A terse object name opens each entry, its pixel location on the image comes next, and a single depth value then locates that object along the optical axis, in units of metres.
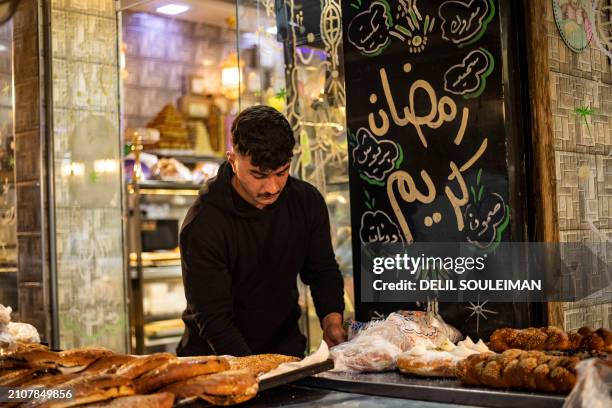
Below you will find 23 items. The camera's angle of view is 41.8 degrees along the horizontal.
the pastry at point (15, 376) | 1.93
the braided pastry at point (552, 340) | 2.16
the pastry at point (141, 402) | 1.67
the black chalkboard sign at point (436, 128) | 2.91
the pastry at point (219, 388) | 1.80
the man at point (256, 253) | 2.82
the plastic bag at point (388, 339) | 2.27
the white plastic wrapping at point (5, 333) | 2.29
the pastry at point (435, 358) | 2.09
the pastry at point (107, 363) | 2.00
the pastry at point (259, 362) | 2.09
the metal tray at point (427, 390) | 1.75
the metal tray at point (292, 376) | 1.95
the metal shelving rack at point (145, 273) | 6.88
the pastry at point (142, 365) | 1.83
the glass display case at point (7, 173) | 5.17
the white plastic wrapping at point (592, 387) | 1.47
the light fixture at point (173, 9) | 7.85
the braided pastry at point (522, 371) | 1.77
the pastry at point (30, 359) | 2.05
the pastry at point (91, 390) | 1.70
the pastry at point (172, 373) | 1.82
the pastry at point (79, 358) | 2.05
